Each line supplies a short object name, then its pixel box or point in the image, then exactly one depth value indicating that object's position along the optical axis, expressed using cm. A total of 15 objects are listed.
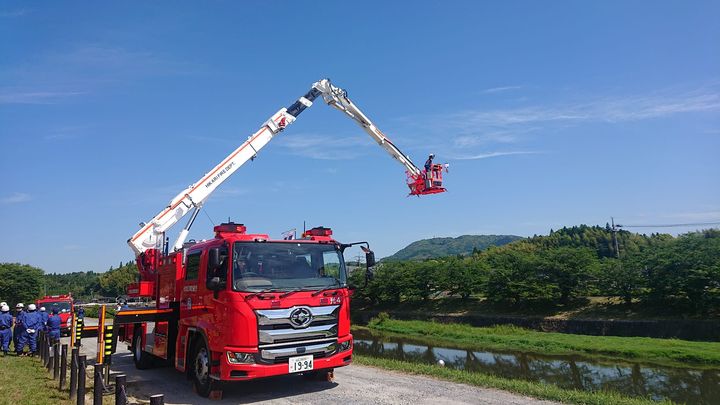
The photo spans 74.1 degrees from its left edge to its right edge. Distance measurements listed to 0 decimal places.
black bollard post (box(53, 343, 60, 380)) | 1012
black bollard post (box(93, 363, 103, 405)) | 668
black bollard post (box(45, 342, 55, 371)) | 1113
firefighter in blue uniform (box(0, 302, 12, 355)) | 1452
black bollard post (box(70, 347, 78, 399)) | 817
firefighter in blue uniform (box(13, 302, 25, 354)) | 1463
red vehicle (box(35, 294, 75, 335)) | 2159
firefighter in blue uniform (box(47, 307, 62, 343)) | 1527
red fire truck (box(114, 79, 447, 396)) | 755
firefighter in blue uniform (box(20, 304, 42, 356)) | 1453
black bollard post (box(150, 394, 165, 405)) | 517
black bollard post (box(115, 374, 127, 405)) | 588
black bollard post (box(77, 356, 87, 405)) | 741
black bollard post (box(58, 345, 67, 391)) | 911
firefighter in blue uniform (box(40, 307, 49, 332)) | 1521
